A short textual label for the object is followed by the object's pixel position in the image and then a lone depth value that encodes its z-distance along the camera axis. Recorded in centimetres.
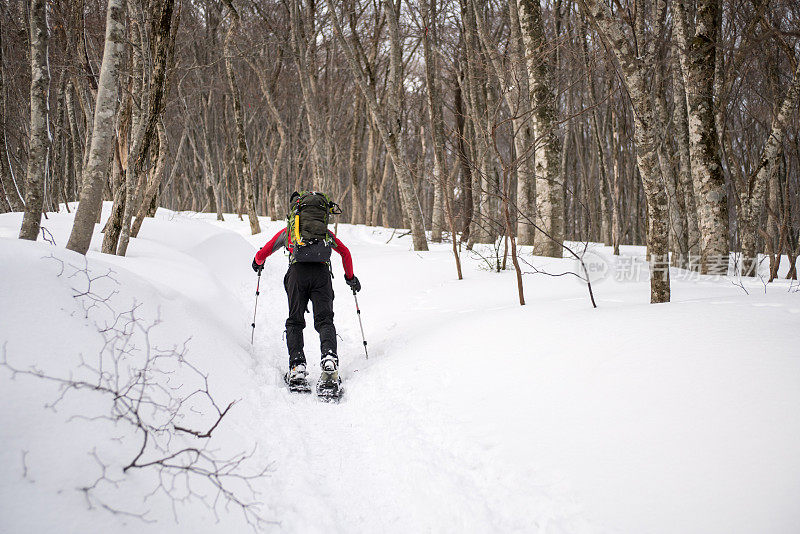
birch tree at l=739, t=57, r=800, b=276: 695
